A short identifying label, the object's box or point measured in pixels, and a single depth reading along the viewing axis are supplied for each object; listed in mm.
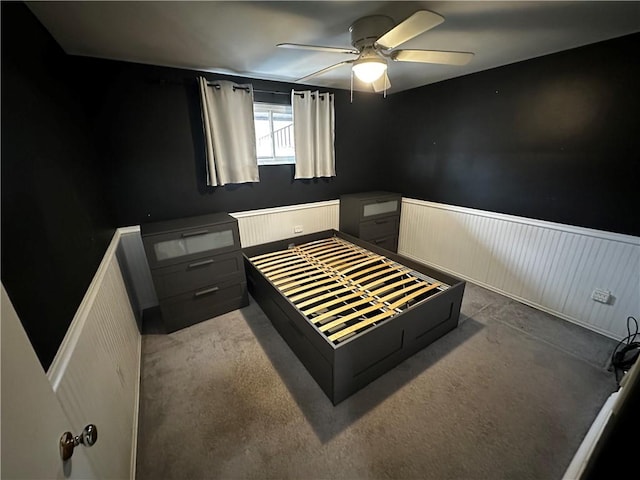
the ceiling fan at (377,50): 1435
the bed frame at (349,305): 1658
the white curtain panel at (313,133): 2975
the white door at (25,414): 430
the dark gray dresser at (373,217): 3336
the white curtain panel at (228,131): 2482
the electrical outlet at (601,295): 2106
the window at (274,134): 2982
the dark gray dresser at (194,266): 2178
